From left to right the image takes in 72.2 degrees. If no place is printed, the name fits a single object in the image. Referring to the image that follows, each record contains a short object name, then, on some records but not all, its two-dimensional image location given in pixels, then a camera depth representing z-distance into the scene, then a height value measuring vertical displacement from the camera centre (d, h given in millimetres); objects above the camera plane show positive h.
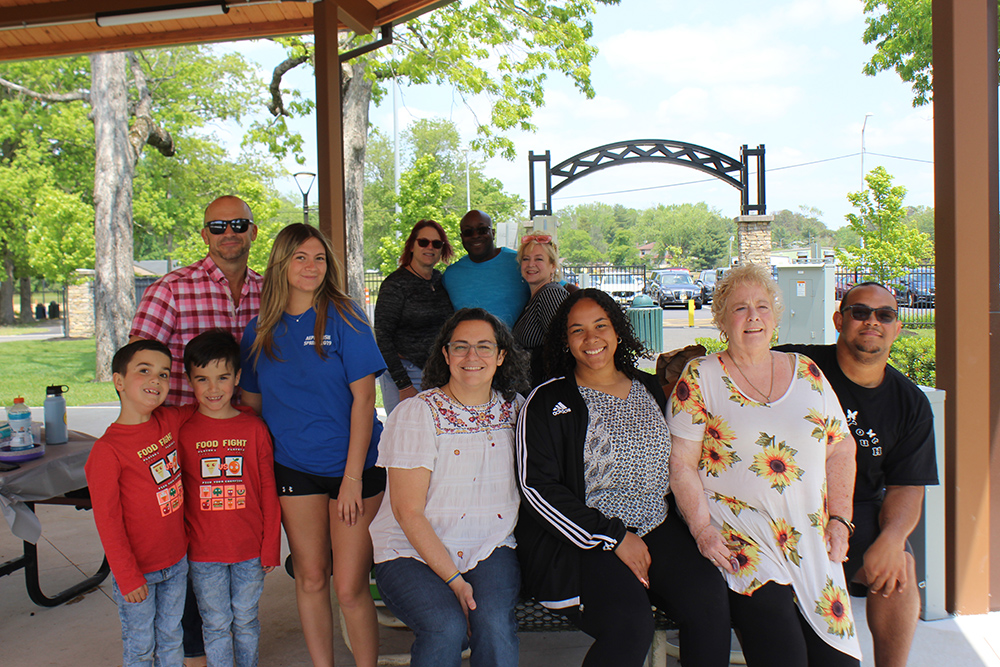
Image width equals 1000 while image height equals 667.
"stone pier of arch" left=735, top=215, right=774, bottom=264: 18734 +2051
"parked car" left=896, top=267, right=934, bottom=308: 18834 +492
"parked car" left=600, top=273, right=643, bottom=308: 27836 +1106
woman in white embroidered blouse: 2191 -667
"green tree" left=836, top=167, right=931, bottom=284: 14289 +1590
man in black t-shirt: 2424 -563
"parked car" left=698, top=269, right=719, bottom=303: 31750 +1539
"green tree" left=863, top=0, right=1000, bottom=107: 13203 +5267
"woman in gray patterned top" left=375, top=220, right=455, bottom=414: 3725 +44
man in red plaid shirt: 2676 +100
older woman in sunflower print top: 2154 -583
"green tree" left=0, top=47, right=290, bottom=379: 12422 +5415
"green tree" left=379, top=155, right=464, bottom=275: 17922 +3197
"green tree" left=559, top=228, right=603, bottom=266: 79438 +8200
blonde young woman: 2482 -382
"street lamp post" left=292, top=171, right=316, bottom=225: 11945 +2473
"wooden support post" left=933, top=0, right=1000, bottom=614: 3018 +169
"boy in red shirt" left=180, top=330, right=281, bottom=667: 2484 -642
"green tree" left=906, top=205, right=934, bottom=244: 76925 +10574
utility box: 10906 +117
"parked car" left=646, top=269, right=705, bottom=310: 27828 +920
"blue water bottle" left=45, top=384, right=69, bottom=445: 3394 -470
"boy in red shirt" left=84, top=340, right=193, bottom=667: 2287 -631
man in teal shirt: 3668 +207
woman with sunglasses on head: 3385 +126
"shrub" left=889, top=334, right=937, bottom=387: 6883 -548
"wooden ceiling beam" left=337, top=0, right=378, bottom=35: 4484 +2057
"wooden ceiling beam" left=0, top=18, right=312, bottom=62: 5133 +2232
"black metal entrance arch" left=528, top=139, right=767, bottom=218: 18578 +4141
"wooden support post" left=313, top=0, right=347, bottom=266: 4215 +1204
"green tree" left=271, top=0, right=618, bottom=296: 12453 +4891
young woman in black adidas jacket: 2174 -670
